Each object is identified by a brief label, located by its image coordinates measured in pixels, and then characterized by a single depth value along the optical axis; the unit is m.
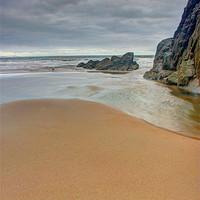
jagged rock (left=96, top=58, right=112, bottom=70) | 28.54
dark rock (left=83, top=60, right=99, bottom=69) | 30.61
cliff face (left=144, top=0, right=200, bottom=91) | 10.07
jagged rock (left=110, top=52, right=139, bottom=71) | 27.41
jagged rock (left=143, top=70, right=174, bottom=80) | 14.62
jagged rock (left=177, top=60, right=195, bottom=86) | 9.99
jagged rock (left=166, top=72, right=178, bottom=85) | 11.45
